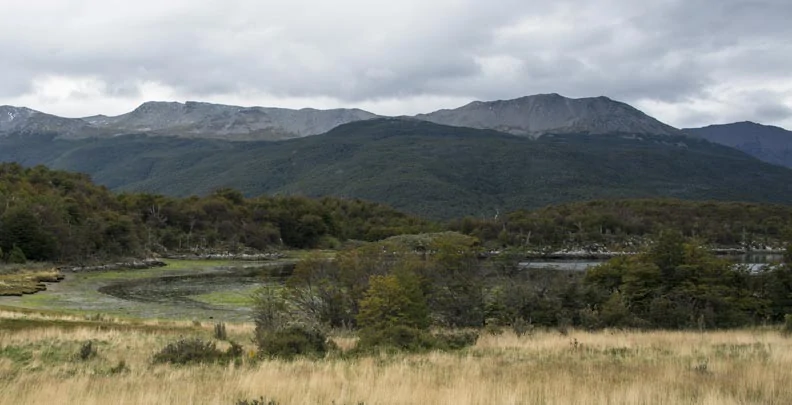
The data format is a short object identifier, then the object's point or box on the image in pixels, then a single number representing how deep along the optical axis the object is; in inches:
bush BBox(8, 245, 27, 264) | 2802.7
